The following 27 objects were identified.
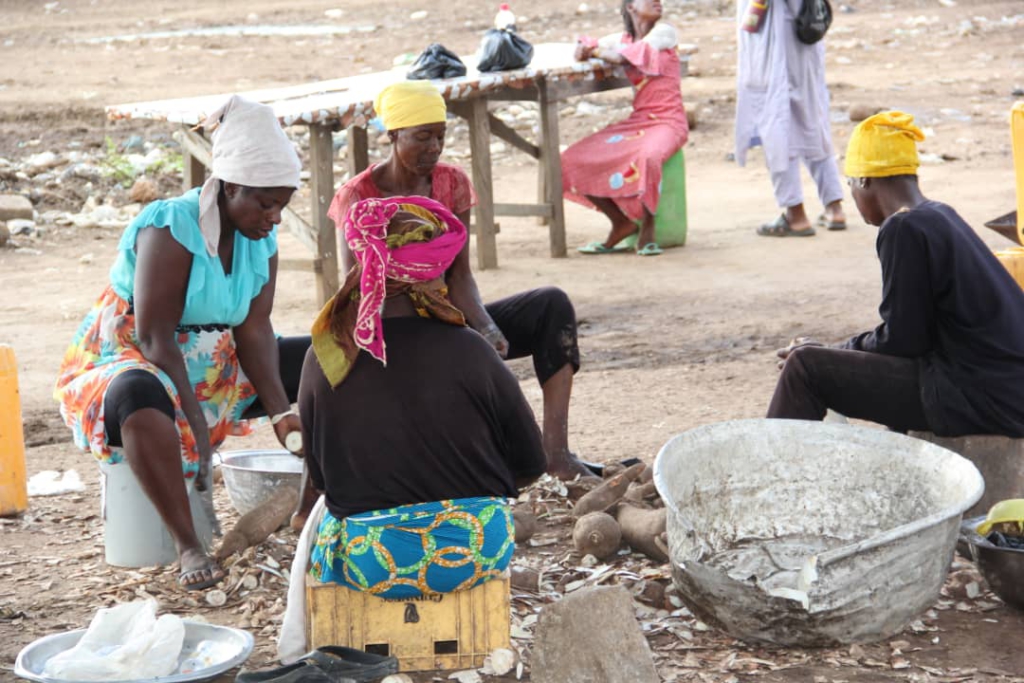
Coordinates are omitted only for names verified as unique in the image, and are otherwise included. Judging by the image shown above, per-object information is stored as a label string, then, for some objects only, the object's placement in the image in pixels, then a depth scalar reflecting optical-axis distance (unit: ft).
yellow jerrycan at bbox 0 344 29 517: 27.04
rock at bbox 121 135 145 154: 73.21
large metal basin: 19.67
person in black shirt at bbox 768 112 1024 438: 22.93
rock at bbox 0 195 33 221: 60.16
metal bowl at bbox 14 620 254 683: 18.54
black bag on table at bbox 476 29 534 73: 50.05
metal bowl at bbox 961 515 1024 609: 20.93
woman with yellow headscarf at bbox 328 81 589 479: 27.38
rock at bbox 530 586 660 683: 18.83
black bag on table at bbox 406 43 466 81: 48.34
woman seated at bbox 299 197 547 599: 18.49
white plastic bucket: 23.75
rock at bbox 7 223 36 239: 59.09
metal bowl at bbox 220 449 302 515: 25.34
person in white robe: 53.60
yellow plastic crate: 19.61
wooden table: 44.62
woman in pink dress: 53.11
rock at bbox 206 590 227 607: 22.59
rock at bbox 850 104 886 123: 76.55
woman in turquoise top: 22.77
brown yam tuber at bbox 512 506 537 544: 24.89
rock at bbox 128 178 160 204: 64.25
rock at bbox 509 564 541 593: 22.80
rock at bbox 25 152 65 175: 67.75
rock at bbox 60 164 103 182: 66.44
